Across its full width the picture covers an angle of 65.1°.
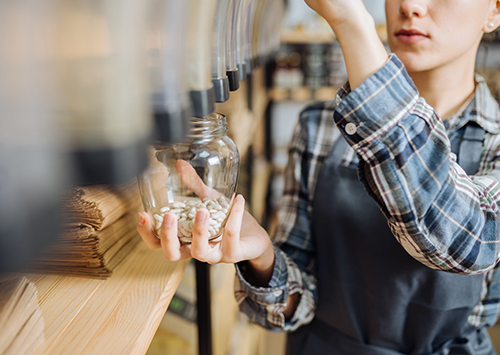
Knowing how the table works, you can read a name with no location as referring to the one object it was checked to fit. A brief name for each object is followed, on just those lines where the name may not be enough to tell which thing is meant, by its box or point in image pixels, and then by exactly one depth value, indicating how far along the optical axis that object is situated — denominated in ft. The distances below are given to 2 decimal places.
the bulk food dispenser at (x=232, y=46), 1.60
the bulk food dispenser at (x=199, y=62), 1.00
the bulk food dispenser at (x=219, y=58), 1.35
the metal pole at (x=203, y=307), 3.09
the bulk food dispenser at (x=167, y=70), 0.85
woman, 1.69
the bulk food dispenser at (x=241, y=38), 1.89
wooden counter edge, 1.44
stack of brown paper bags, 1.84
